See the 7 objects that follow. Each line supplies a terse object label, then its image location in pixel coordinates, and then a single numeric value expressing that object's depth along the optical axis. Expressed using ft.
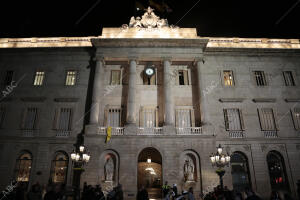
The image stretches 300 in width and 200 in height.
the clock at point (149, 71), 84.84
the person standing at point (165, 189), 53.56
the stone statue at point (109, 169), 69.62
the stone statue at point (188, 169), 68.90
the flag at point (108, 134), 70.64
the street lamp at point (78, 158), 60.18
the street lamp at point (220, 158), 55.11
